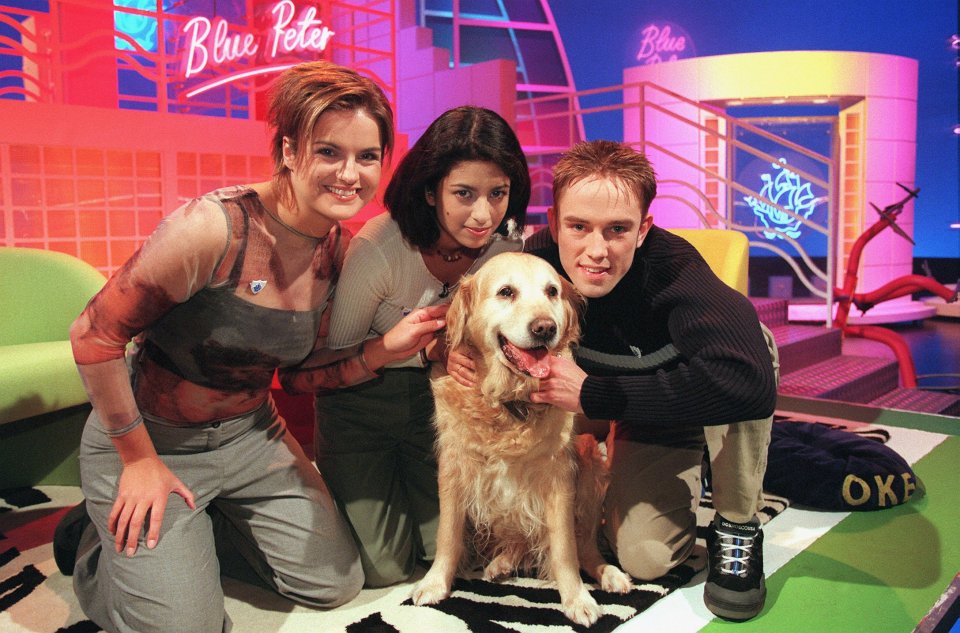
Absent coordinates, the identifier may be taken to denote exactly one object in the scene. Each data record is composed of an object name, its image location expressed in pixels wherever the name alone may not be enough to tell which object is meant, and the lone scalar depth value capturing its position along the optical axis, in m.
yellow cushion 2.90
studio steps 4.41
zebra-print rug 1.97
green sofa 3.04
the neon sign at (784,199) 8.46
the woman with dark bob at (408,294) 2.13
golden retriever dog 1.88
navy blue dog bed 2.73
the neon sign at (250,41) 5.52
